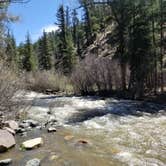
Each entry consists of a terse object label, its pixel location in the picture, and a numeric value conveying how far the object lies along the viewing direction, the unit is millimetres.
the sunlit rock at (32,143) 6036
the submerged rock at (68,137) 6702
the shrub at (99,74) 14116
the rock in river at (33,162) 5014
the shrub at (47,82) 16974
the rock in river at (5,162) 5142
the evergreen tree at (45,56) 27657
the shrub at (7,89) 7257
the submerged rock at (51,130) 7480
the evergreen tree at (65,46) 22716
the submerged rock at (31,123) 8087
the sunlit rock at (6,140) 5938
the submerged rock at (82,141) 6336
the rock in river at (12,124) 7365
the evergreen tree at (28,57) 25852
